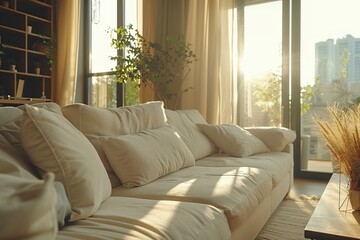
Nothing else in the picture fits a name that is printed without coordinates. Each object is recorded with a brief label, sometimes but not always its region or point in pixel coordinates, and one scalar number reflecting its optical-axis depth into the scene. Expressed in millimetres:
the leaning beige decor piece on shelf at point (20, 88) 4770
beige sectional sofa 697
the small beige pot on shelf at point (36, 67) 5086
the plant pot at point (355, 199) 1256
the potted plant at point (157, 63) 3541
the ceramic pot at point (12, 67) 4676
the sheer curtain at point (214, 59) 3717
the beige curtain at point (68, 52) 5016
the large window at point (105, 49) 4773
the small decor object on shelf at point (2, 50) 4368
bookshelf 4723
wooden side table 1024
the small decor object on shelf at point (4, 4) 4562
